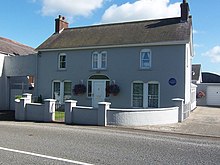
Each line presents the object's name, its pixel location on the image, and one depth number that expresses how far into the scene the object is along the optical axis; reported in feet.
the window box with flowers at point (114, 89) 67.77
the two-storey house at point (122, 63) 62.95
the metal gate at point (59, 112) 52.97
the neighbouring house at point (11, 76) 81.46
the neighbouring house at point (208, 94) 104.17
